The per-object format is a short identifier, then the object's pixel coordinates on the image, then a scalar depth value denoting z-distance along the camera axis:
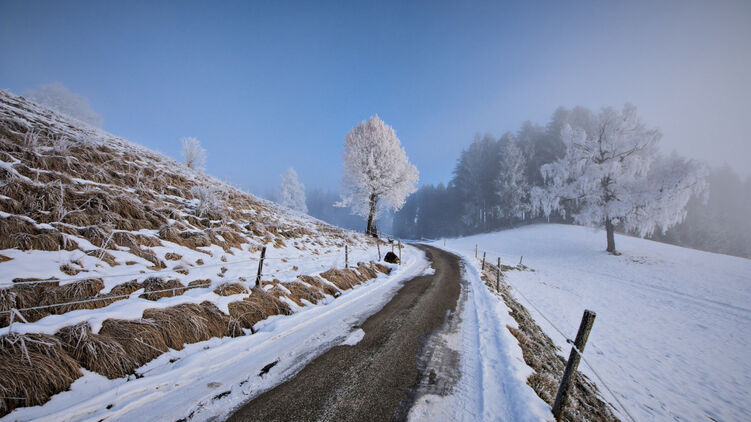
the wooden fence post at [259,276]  5.45
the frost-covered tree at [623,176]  15.50
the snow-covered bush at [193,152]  15.02
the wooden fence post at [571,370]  2.93
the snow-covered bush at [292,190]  38.28
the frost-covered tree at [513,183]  31.72
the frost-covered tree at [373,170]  18.22
